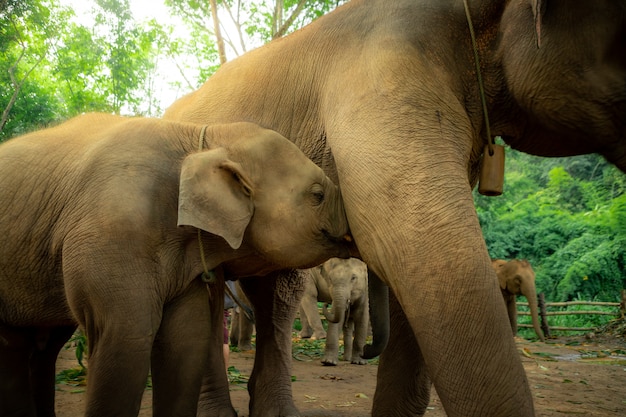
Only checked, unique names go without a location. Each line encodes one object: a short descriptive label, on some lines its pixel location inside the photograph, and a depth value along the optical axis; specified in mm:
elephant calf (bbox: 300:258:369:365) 7270
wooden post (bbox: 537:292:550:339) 13312
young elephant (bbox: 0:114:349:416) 2207
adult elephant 1929
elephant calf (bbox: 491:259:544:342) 11680
